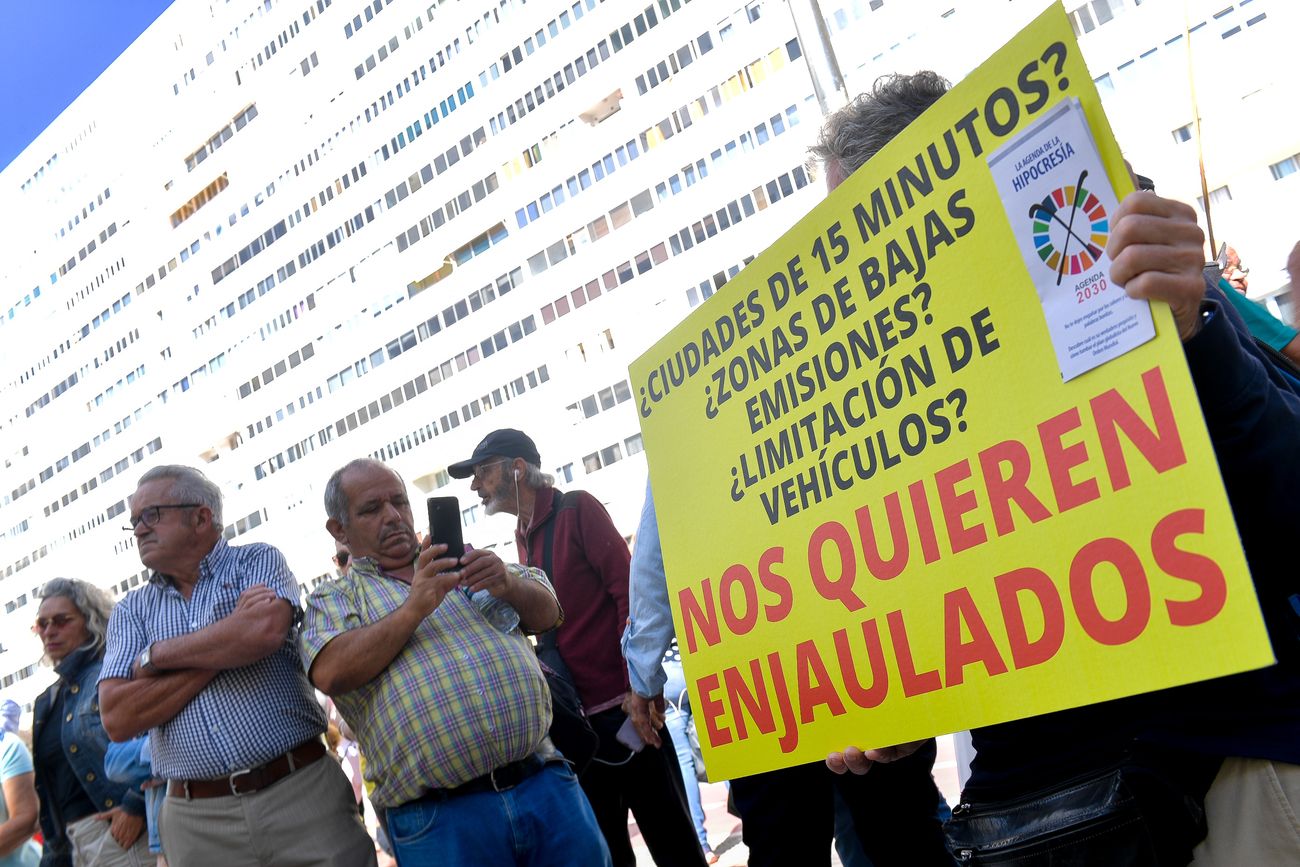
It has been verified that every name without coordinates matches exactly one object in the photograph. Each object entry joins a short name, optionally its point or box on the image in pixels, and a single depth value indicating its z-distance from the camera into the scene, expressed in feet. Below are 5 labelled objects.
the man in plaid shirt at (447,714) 9.20
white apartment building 145.28
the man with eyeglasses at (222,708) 9.77
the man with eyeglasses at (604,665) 12.41
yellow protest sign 4.21
